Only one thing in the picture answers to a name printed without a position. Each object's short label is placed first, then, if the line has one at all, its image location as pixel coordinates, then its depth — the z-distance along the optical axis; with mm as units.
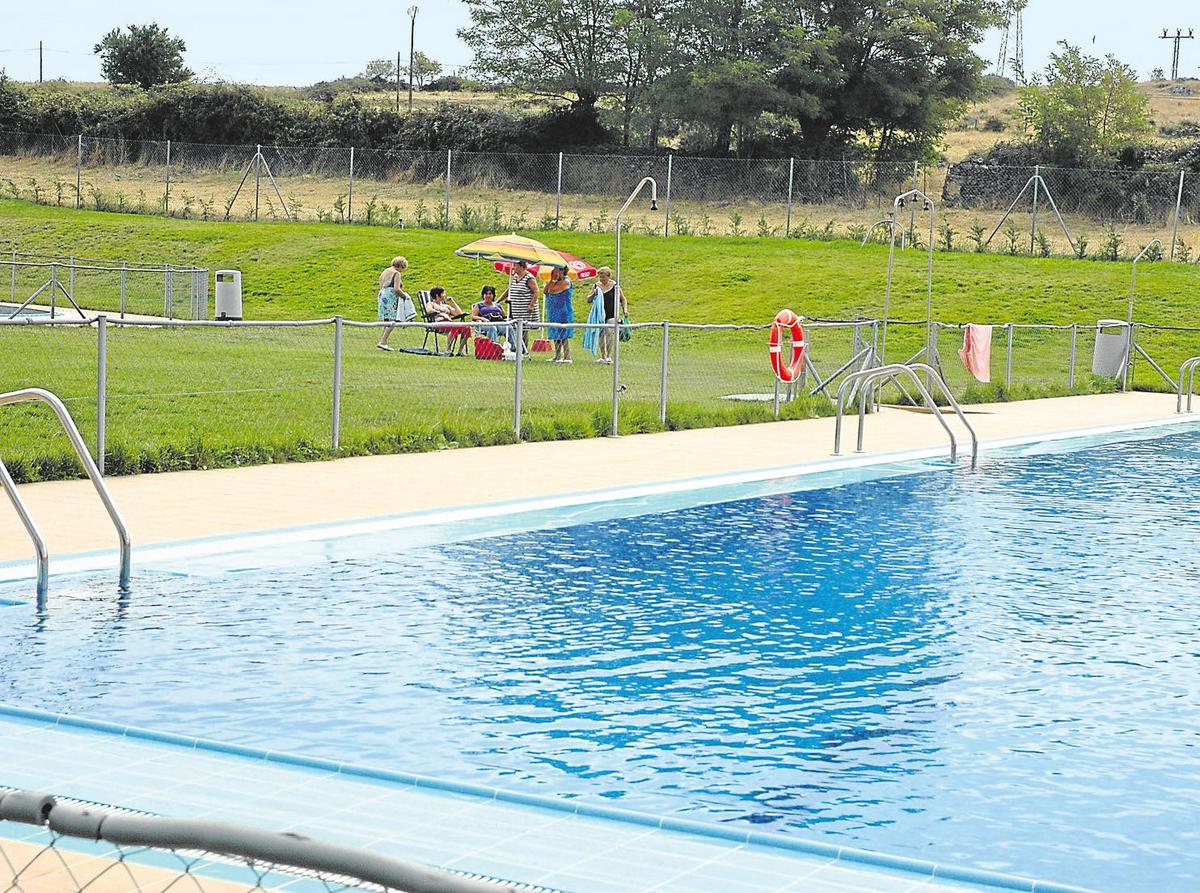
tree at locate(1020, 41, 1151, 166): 52562
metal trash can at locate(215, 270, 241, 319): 32469
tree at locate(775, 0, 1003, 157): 53688
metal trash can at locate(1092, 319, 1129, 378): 28938
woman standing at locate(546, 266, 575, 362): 27859
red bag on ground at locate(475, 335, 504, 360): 25000
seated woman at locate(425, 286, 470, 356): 25812
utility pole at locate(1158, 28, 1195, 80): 103625
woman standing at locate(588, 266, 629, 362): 25672
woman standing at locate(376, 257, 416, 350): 26891
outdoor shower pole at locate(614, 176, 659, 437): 17078
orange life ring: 19569
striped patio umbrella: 29047
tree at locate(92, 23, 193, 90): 81938
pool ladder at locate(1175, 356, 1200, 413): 22781
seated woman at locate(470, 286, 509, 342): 27391
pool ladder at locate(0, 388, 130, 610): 8242
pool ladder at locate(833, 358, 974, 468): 15719
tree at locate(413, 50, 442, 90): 104438
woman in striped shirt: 26125
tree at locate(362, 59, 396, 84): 106500
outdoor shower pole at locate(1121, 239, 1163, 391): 28611
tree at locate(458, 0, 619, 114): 60750
